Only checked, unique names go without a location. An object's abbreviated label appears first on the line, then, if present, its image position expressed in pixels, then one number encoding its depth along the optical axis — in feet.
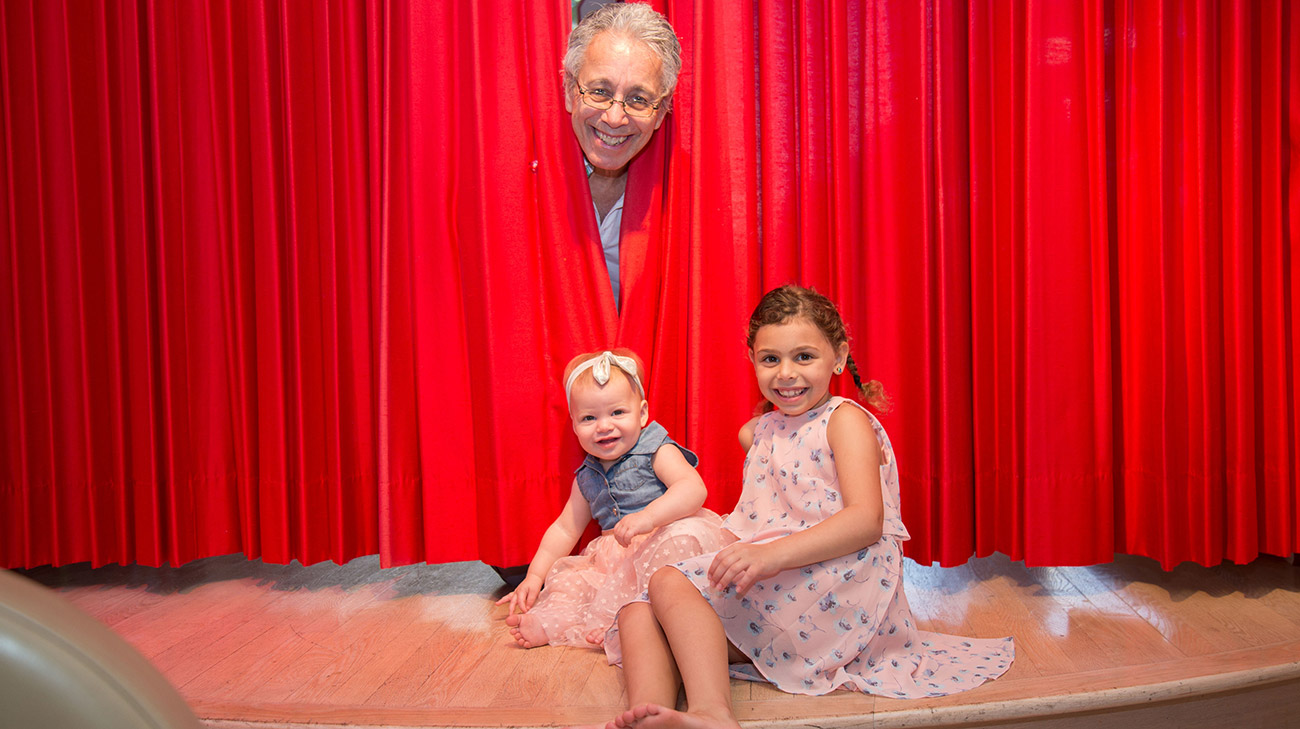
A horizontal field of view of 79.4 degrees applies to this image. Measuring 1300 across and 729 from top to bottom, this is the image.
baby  5.75
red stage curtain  6.50
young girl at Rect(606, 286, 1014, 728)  4.74
